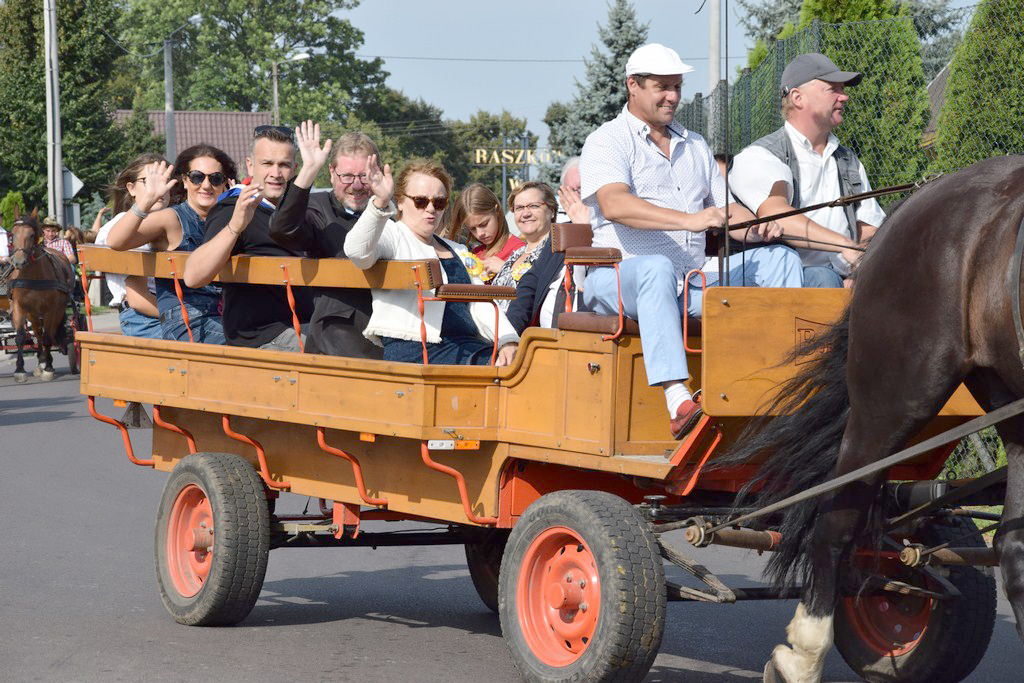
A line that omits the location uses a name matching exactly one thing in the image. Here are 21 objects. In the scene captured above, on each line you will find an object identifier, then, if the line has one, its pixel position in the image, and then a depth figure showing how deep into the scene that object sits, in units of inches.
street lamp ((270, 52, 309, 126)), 5037.9
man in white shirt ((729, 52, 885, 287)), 437.1
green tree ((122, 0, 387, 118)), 5565.9
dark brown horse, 318.3
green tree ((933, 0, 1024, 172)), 682.8
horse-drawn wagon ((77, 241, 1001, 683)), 369.4
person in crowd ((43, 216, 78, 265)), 1676.9
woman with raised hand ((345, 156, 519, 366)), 448.8
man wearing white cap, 399.9
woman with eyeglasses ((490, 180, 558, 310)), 600.4
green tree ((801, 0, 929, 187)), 803.4
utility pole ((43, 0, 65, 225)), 2320.4
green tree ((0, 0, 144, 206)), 3179.1
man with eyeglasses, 477.7
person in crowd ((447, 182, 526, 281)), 643.5
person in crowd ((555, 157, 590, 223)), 514.0
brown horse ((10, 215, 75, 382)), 1483.8
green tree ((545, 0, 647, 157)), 2773.1
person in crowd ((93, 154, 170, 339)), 561.0
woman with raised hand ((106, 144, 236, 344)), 527.2
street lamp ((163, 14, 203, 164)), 3449.8
